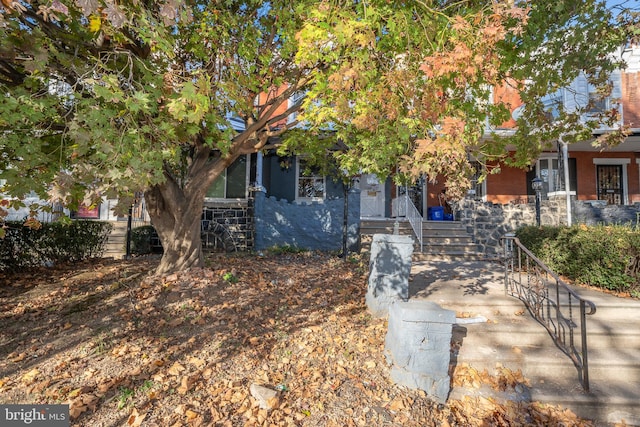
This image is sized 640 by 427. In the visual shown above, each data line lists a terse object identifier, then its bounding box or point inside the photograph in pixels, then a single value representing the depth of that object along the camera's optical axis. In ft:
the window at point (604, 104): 38.29
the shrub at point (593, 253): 18.89
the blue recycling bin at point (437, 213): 43.70
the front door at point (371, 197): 41.50
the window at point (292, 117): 35.33
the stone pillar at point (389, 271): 15.58
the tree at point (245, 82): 10.93
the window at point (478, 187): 43.16
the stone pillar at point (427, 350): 11.14
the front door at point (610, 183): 42.27
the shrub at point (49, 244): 21.34
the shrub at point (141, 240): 30.58
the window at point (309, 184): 40.37
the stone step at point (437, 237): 28.27
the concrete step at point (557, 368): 11.09
